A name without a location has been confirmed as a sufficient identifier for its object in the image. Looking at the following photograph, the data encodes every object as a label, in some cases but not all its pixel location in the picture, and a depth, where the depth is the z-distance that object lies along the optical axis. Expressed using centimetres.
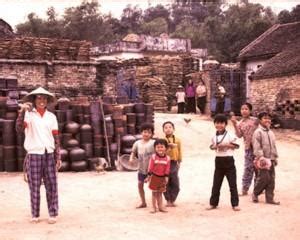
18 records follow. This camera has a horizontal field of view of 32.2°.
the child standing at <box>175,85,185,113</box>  2305
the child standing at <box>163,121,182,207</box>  714
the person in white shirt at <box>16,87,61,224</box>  607
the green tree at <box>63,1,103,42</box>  5009
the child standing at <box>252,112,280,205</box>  730
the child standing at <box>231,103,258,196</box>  798
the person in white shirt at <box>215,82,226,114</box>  2106
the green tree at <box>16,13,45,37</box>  4801
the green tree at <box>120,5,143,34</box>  6862
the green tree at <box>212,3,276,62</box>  4231
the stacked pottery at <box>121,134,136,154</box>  1245
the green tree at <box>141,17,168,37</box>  6581
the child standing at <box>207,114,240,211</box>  689
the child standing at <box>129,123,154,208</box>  700
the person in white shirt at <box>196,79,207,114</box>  2264
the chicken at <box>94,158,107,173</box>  1154
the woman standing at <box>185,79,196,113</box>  2308
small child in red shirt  671
